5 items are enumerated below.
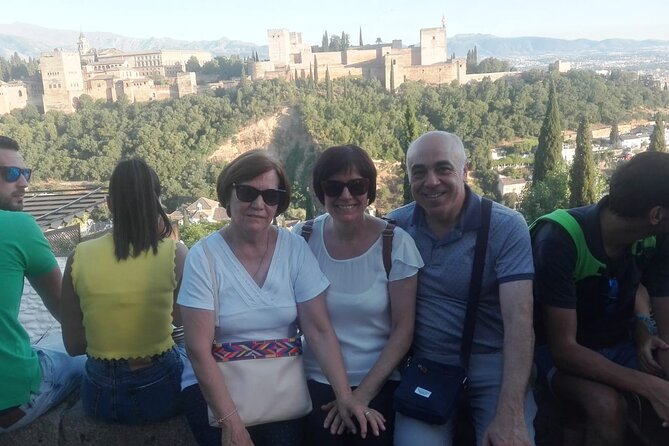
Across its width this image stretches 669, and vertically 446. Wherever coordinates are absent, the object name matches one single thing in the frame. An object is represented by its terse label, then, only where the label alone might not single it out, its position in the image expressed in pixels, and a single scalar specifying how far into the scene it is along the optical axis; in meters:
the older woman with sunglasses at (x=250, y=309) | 1.42
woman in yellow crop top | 1.52
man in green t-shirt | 1.49
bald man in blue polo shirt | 1.50
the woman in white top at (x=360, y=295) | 1.55
